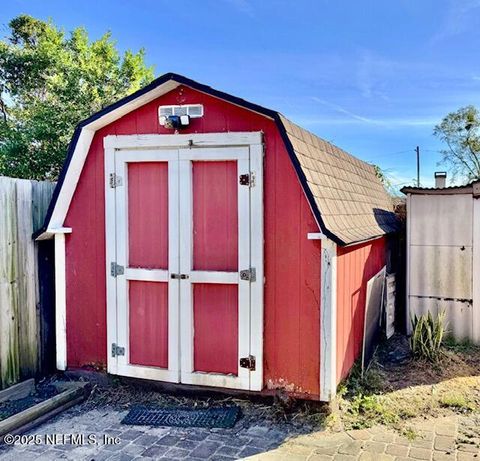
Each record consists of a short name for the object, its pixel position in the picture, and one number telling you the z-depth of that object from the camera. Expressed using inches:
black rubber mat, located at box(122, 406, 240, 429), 153.3
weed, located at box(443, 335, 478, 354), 227.6
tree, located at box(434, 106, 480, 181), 765.7
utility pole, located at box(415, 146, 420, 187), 713.0
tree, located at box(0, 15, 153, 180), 356.5
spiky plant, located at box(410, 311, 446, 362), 207.9
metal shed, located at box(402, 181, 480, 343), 237.1
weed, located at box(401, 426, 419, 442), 141.8
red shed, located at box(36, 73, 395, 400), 158.1
